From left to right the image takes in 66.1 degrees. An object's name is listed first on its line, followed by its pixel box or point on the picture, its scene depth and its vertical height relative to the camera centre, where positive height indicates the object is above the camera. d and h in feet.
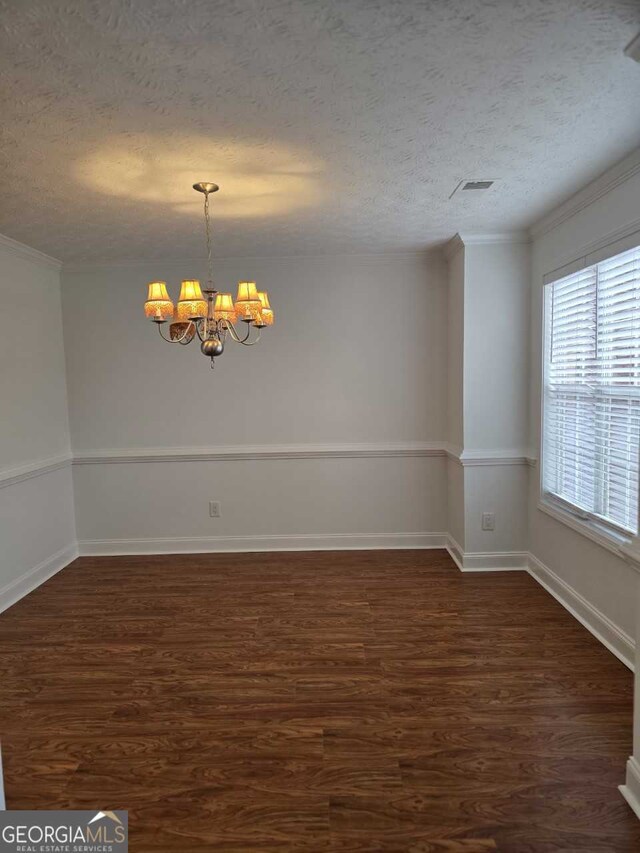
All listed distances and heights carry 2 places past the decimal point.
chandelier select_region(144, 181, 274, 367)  8.59 +1.24
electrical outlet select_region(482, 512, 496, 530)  12.75 -3.79
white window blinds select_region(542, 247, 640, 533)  8.43 -0.40
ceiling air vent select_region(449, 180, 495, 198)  8.86 +3.42
